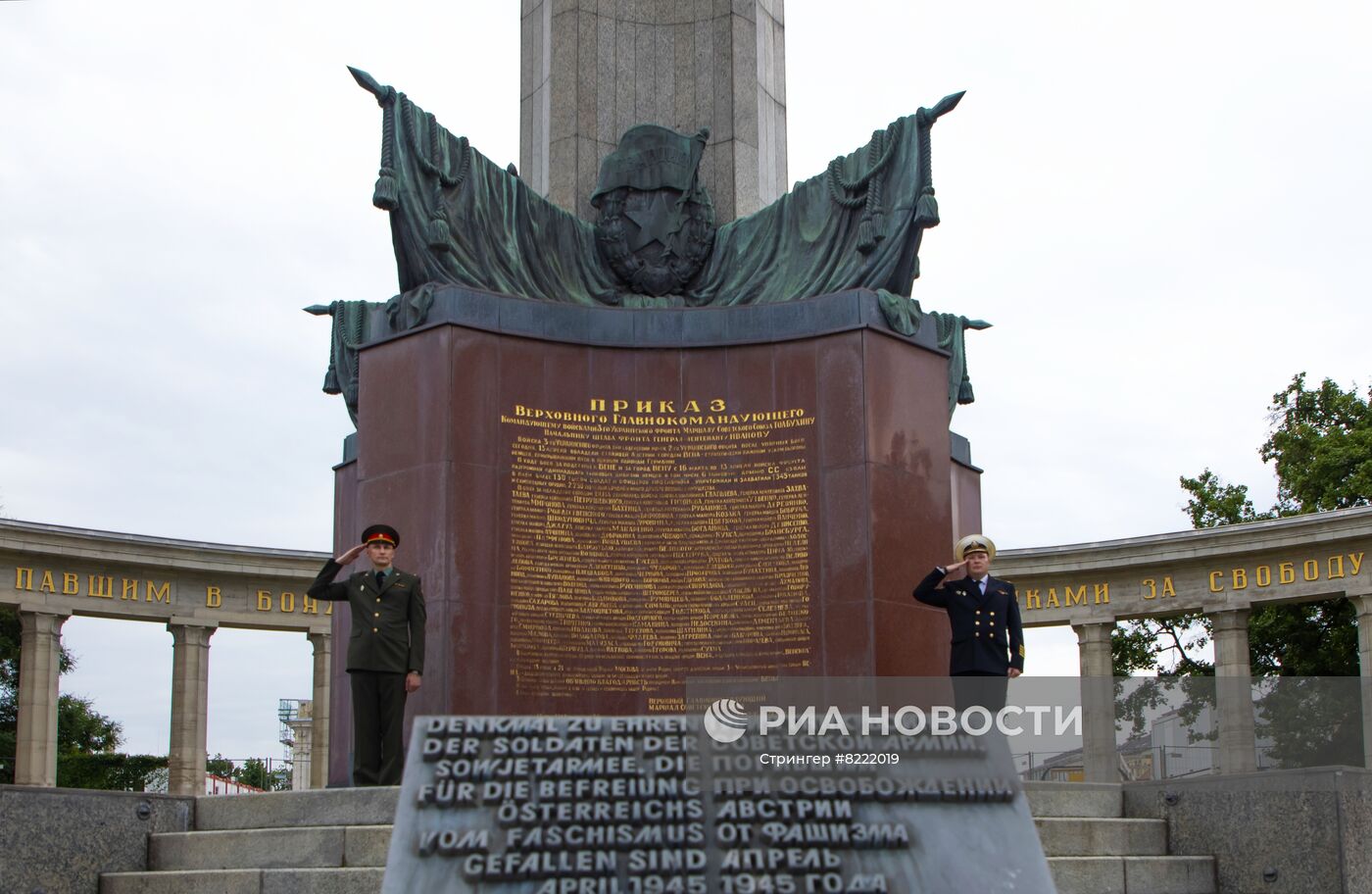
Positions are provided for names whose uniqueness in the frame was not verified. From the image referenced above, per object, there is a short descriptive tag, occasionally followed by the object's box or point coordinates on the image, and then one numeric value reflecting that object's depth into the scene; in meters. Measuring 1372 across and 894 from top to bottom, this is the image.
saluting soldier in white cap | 13.18
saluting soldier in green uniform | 13.38
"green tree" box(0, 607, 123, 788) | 49.00
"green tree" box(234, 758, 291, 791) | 39.04
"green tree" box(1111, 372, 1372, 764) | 42.78
